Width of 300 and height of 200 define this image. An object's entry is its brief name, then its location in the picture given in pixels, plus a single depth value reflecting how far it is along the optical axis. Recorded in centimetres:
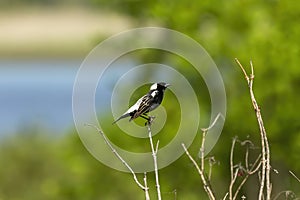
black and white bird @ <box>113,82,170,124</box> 1230
